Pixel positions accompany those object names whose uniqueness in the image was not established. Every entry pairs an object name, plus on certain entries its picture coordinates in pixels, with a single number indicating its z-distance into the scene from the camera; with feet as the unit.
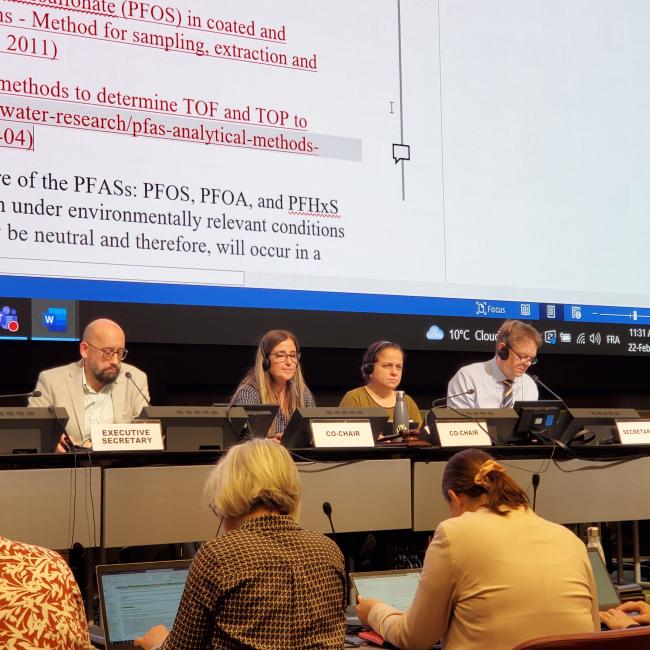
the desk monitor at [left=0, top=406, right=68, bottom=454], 10.36
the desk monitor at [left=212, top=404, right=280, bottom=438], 11.70
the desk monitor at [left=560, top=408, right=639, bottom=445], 12.67
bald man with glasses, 13.73
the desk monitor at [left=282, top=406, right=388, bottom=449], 11.26
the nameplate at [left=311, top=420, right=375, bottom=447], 11.16
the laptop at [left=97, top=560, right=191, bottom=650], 7.67
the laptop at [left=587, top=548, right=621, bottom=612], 9.73
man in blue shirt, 15.90
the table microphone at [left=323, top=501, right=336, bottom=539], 10.16
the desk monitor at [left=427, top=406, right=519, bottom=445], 12.25
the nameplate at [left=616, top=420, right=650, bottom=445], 12.62
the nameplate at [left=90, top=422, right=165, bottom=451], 10.01
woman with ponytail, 7.35
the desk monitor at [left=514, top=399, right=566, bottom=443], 12.56
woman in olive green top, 15.14
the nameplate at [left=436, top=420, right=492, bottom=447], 11.70
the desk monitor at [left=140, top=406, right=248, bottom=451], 11.07
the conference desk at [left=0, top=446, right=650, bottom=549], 9.48
